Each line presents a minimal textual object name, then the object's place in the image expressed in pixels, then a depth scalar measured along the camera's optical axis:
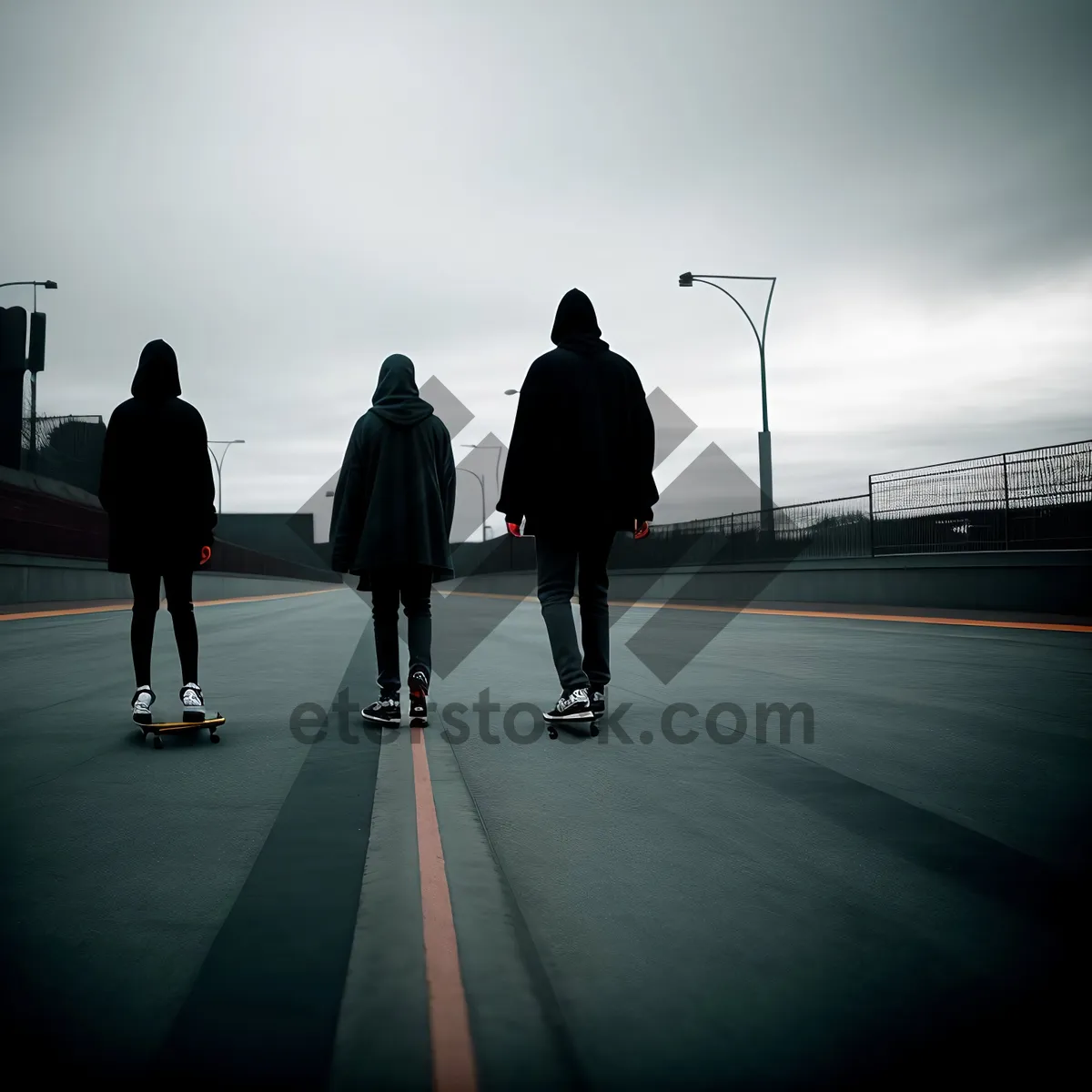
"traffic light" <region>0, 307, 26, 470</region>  28.14
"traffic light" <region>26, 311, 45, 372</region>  30.23
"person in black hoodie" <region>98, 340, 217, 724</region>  5.52
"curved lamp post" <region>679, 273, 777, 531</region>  23.88
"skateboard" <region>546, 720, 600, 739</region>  5.52
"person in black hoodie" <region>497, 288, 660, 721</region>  5.61
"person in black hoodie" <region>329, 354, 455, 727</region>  5.96
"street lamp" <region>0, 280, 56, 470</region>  30.89
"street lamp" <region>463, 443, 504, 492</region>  51.07
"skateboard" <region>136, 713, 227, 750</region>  5.24
